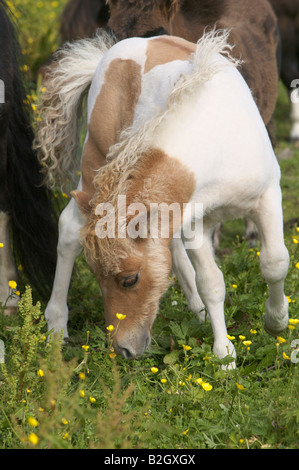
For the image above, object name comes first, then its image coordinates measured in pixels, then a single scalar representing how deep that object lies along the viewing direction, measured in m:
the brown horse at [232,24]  8.17
